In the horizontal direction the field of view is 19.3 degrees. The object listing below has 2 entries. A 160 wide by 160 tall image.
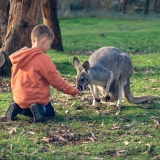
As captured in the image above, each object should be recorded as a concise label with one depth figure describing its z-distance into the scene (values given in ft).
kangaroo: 21.25
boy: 19.30
